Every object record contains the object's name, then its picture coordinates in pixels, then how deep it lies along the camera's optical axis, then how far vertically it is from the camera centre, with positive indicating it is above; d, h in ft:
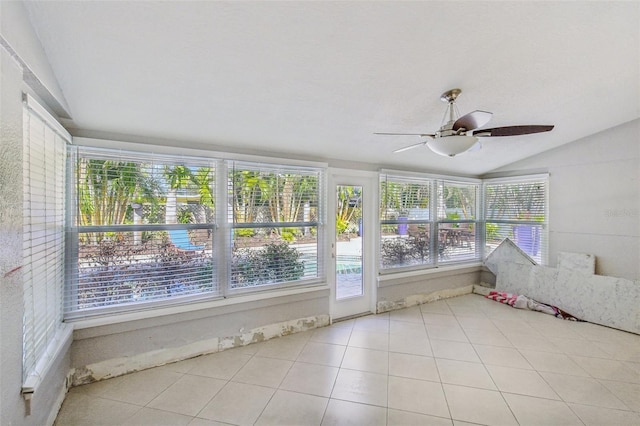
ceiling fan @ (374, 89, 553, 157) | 6.64 +2.07
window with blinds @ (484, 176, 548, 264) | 14.38 -0.03
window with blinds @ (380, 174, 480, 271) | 13.73 -0.47
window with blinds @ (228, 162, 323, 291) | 10.09 -0.45
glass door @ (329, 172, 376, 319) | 12.34 -1.56
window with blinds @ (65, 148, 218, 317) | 7.85 -0.60
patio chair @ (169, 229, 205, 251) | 8.98 -0.93
